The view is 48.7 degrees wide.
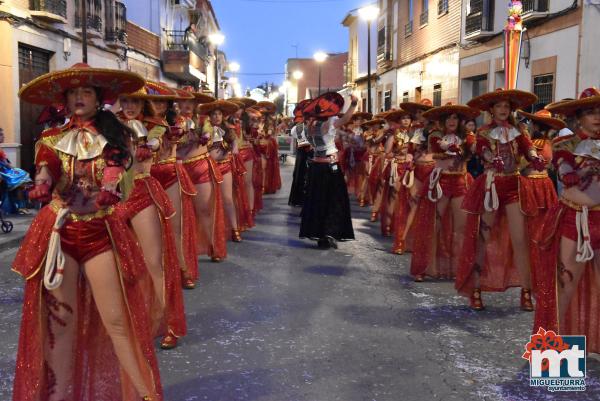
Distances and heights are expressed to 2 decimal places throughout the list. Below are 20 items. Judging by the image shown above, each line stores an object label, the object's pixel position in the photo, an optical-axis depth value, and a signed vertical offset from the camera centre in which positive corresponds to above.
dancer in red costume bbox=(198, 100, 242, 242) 9.02 +0.02
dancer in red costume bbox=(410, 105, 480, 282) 7.30 -0.60
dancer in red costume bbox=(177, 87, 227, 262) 7.93 -0.43
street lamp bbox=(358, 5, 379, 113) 23.65 +4.78
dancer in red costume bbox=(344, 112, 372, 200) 15.46 -0.19
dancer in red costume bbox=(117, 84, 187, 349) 5.12 -0.71
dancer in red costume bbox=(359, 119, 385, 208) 13.62 -0.23
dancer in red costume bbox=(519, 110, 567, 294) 6.12 -0.40
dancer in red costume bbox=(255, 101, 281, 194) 15.05 -0.16
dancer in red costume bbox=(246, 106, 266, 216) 12.39 -0.15
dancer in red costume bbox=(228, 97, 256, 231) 10.42 -0.41
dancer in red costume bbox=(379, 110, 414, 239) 9.23 -0.48
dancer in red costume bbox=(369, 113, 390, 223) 12.77 -0.70
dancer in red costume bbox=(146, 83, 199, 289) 6.59 -0.42
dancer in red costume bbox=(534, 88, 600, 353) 4.65 -0.66
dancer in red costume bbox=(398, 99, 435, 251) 8.58 -0.08
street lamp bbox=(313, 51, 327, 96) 38.62 +5.18
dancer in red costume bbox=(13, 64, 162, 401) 3.45 -0.59
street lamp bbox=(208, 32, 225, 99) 30.66 +4.92
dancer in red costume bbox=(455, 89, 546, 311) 6.09 -0.59
